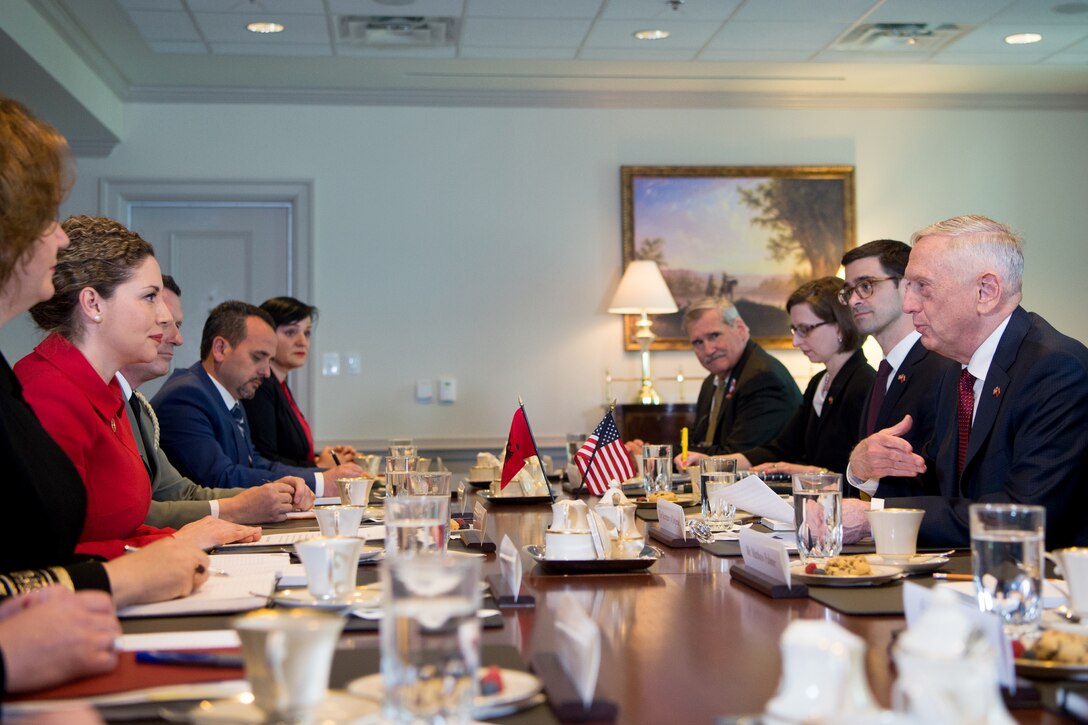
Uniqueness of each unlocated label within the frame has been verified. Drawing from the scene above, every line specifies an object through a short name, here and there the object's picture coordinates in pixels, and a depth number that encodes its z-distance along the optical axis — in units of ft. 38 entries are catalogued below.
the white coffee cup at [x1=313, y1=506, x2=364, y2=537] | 6.49
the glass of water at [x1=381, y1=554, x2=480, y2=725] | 2.84
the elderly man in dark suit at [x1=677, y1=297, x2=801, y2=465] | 16.34
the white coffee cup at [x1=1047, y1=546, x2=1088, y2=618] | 4.19
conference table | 3.43
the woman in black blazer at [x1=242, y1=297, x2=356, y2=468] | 15.88
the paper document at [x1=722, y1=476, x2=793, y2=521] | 7.44
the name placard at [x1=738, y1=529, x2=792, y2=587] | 5.26
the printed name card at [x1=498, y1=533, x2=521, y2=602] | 5.05
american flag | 10.82
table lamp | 20.39
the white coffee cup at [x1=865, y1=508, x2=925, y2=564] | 6.08
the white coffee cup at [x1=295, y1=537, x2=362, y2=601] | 4.83
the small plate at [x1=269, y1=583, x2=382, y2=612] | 4.77
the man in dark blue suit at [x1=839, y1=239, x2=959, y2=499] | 10.31
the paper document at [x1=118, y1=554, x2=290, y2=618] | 4.83
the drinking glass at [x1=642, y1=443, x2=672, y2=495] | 10.32
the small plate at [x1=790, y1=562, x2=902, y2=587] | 5.35
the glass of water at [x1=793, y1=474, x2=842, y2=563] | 6.09
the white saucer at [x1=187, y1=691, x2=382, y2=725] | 2.96
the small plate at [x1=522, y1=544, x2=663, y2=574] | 6.10
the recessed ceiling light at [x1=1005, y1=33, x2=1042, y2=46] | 18.53
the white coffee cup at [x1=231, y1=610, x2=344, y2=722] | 2.83
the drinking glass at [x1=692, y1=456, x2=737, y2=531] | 7.84
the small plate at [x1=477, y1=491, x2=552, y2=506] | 10.77
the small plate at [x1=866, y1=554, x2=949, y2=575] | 5.67
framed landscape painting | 21.50
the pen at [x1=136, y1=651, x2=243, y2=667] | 3.79
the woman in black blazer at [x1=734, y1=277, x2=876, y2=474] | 13.29
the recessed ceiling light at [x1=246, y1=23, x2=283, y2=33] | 17.42
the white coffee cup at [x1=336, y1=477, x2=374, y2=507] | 8.68
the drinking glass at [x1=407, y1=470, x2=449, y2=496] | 7.54
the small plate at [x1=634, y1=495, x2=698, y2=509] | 9.85
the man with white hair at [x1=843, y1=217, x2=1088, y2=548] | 7.07
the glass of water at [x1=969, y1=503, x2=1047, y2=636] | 4.17
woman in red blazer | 6.81
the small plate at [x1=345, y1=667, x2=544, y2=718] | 3.25
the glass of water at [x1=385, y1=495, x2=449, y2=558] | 5.25
